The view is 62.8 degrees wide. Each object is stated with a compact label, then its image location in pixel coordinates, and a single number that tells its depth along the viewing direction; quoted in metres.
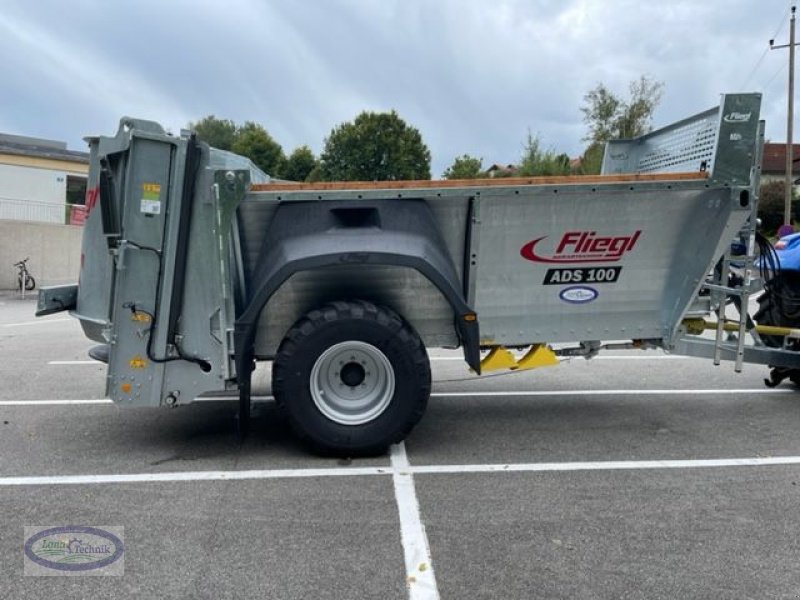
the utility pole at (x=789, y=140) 26.09
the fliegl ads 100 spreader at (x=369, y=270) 4.18
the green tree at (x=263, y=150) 60.56
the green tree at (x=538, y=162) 33.88
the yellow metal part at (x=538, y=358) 4.85
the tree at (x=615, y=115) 42.19
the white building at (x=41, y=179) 19.66
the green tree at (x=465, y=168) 53.16
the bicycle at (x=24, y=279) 17.70
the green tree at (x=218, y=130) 68.69
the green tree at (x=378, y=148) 56.06
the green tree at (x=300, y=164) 61.03
